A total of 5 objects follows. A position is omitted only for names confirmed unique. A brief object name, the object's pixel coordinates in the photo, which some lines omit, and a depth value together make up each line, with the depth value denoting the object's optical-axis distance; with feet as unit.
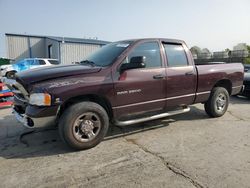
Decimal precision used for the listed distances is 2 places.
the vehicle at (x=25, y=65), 58.84
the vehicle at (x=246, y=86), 28.07
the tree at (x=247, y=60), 67.68
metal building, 89.15
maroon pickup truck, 12.00
